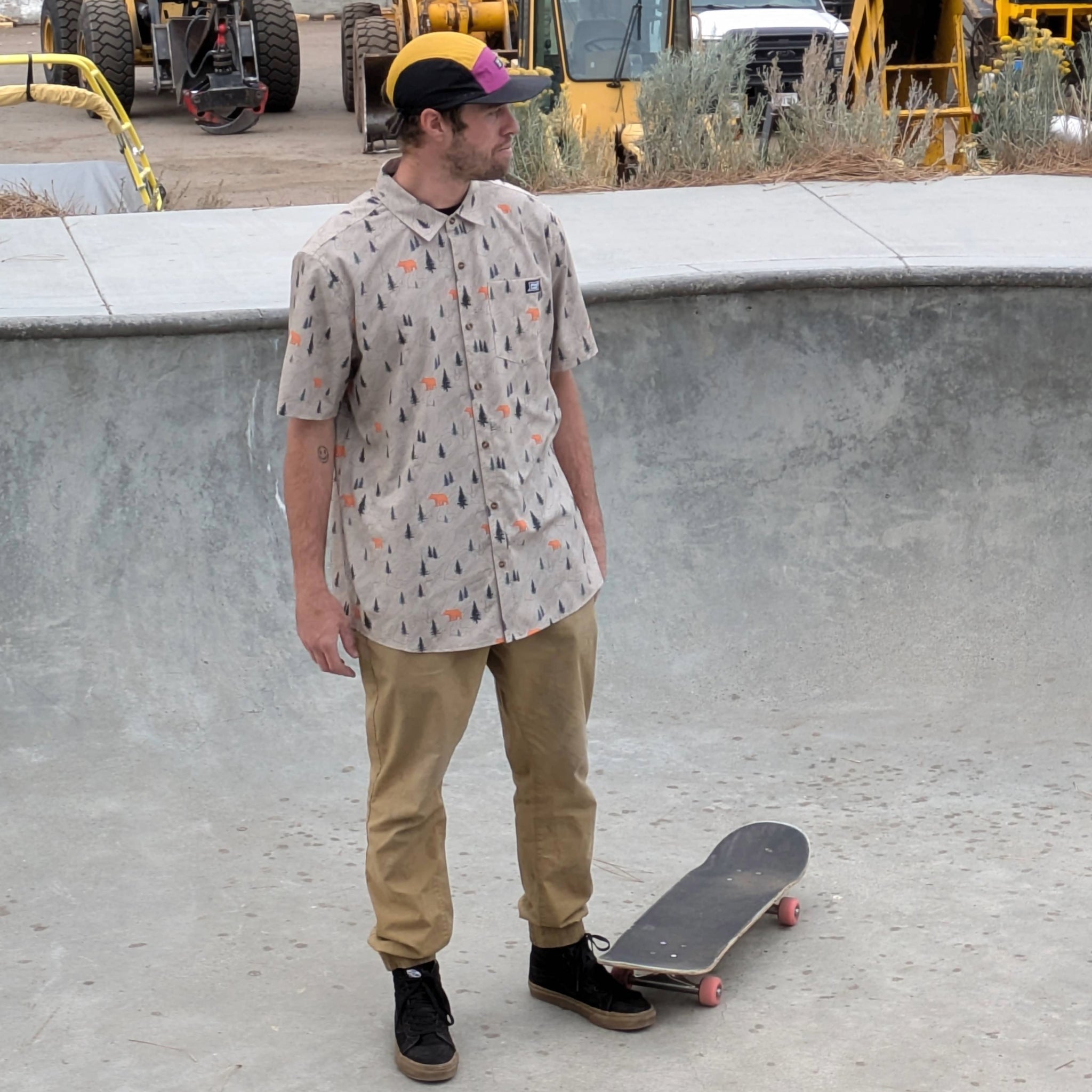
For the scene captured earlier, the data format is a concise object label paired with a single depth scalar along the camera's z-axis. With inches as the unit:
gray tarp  345.1
